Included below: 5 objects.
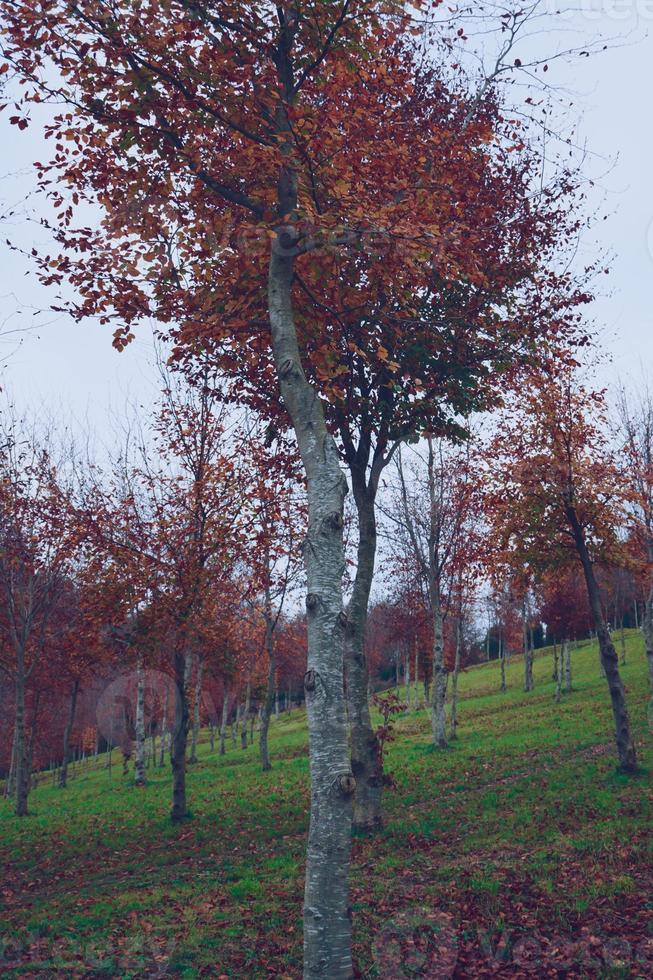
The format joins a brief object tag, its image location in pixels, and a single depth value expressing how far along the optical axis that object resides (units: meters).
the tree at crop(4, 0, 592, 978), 5.91
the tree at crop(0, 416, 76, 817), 21.83
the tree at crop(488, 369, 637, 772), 16.58
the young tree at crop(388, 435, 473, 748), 26.28
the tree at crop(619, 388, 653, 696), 21.97
